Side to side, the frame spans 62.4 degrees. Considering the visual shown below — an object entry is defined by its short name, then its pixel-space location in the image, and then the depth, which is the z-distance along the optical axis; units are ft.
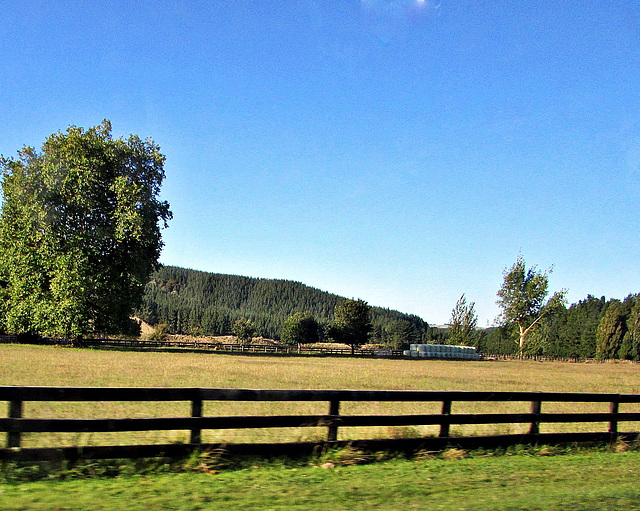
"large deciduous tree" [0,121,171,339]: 141.59
